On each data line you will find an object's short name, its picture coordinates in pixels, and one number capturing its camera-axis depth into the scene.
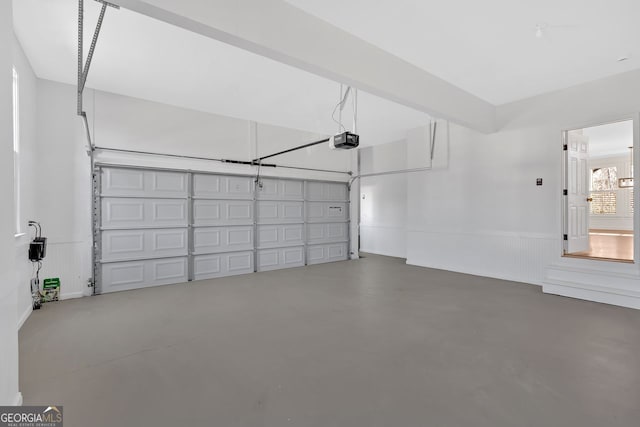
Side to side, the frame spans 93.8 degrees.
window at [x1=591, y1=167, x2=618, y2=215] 10.07
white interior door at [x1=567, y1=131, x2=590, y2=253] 4.89
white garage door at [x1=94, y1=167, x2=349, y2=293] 4.94
